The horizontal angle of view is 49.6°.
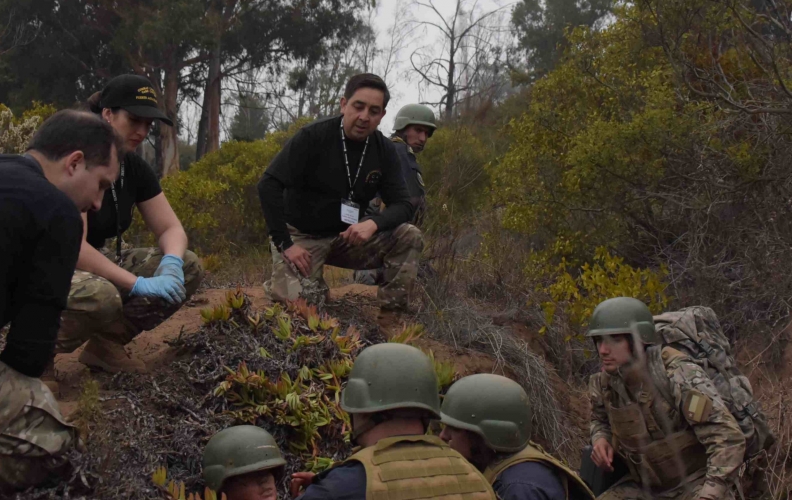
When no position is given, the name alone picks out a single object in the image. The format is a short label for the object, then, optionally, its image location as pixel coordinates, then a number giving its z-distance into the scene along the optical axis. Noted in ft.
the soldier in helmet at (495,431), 10.86
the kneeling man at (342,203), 19.20
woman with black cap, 13.94
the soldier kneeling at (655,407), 15.51
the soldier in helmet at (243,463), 12.30
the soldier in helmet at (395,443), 9.09
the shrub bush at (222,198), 37.22
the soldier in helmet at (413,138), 23.58
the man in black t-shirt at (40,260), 9.87
